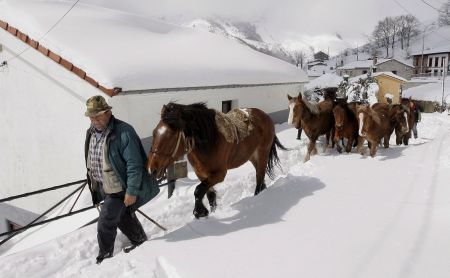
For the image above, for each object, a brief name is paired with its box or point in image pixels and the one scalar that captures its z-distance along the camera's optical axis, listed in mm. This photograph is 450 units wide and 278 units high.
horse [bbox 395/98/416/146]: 9711
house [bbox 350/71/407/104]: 35584
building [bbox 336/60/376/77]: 54631
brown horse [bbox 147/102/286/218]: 3924
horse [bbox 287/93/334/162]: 8336
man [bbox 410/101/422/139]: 10688
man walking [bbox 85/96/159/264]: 3678
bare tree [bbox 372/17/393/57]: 106938
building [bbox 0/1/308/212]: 8594
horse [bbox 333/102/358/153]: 8453
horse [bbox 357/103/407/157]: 7797
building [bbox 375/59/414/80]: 57162
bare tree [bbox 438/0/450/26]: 106931
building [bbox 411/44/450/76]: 61312
